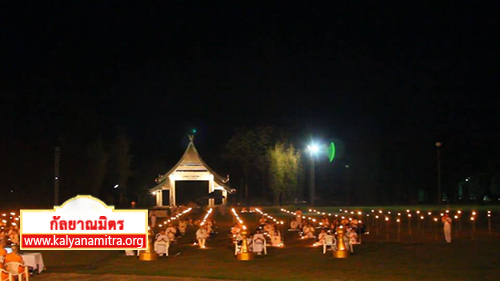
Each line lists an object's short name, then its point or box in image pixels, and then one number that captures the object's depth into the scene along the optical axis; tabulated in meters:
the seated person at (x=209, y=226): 30.85
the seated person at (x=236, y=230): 24.32
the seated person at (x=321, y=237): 24.98
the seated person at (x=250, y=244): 23.98
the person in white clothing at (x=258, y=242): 23.92
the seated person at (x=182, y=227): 34.11
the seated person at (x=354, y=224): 29.20
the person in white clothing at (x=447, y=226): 27.77
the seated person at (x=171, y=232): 27.61
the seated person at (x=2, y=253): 15.37
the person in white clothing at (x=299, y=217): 36.17
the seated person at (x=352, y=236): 24.46
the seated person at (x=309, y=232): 31.38
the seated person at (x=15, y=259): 15.07
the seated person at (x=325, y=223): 29.93
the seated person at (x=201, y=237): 27.12
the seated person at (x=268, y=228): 27.42
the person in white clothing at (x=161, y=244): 23.20
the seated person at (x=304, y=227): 31.82
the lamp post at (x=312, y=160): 64.35
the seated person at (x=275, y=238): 27.12
